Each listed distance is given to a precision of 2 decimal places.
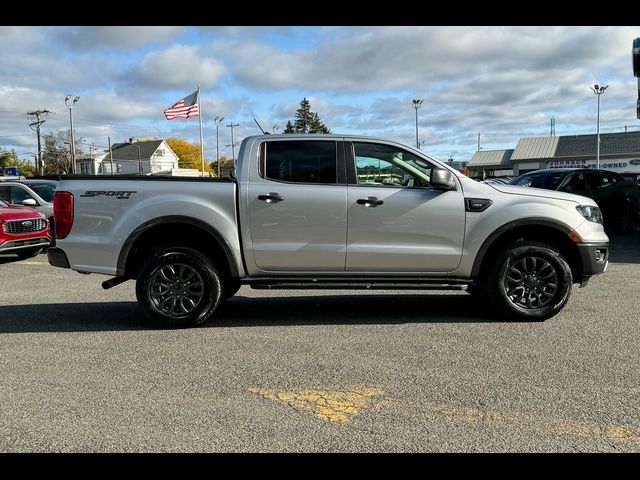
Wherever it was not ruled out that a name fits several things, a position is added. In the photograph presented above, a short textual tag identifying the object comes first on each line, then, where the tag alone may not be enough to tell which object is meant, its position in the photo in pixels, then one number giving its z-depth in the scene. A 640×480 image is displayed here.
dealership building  63.53
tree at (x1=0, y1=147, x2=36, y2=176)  86.56
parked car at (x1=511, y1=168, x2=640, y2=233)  13.44
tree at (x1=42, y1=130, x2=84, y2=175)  90.00
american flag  38.54
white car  13.48
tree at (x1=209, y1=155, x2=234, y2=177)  115.68
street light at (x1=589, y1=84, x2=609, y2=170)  62.97
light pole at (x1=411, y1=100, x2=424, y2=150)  60.38
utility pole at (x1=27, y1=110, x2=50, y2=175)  75.71
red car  11.00
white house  93.38
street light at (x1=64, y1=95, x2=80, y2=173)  58.28
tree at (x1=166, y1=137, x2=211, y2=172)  116.01
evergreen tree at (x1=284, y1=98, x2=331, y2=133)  99.41
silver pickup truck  5.79
